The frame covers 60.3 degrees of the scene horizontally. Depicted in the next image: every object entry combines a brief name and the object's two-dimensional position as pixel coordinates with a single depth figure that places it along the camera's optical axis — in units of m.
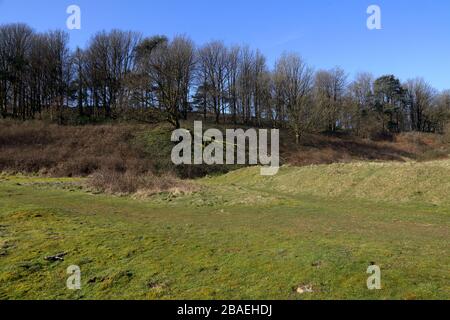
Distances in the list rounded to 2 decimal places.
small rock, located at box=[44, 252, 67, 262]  10.82
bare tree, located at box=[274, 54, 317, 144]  66.85
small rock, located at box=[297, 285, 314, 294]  7.76
